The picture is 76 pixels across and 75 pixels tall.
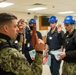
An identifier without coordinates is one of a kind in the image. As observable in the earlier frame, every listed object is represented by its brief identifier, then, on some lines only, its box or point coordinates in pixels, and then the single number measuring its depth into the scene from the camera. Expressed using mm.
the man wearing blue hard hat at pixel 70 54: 2231
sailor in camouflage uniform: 1039
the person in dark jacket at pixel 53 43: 3165
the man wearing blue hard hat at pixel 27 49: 2965
